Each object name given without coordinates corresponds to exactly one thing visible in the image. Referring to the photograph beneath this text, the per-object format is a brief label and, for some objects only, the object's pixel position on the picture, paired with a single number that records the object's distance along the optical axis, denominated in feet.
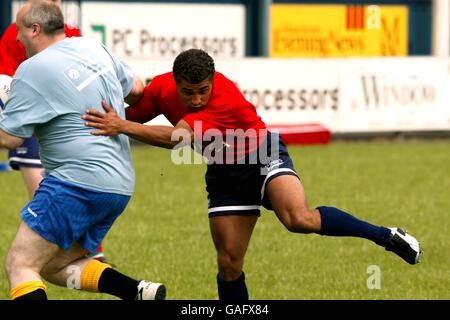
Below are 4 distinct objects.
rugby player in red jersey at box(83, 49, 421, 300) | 47.62
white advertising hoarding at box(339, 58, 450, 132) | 139.23
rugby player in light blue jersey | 43.01
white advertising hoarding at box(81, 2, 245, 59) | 173.88
